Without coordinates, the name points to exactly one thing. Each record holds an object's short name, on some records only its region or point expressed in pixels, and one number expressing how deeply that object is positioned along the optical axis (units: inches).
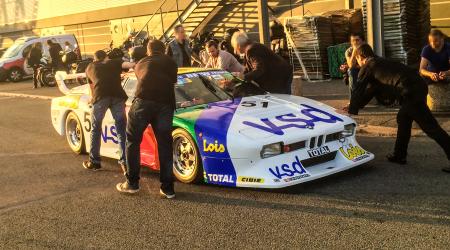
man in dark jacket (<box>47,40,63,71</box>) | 828.2
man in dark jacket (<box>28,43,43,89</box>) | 863.1
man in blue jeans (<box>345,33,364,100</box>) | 370.3
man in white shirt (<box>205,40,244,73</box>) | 353.1
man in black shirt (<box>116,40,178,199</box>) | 227.0
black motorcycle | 845.8
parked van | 981.2
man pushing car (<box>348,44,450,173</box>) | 244.8
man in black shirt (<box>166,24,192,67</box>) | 394.9
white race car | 220.1
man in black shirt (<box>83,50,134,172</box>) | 275.1
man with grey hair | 306.0
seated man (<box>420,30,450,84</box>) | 305.6
